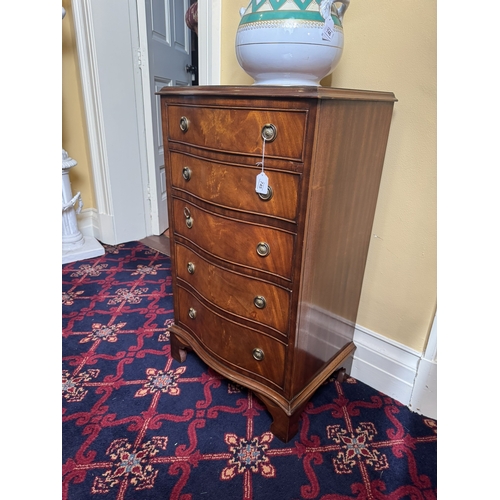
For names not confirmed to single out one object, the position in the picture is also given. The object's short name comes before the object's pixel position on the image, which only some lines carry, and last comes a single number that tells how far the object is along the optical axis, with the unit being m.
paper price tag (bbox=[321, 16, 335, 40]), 0.91
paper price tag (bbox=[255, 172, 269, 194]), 0.91
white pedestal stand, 2.28
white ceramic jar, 0.89
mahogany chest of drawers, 0.87
